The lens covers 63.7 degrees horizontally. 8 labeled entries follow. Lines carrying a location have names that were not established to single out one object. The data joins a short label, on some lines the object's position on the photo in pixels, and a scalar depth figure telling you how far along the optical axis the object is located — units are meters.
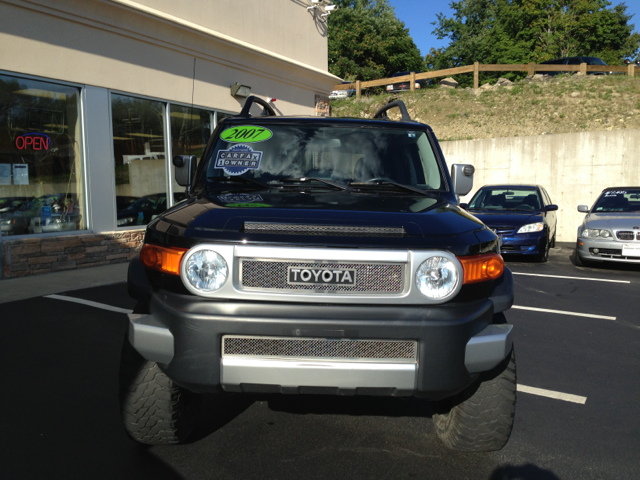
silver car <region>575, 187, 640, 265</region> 8.83
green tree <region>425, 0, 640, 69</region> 42.62
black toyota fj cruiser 2.20
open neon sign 8.12
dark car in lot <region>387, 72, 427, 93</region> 28.02
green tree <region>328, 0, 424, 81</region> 44.66
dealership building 8.00
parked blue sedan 9.94
